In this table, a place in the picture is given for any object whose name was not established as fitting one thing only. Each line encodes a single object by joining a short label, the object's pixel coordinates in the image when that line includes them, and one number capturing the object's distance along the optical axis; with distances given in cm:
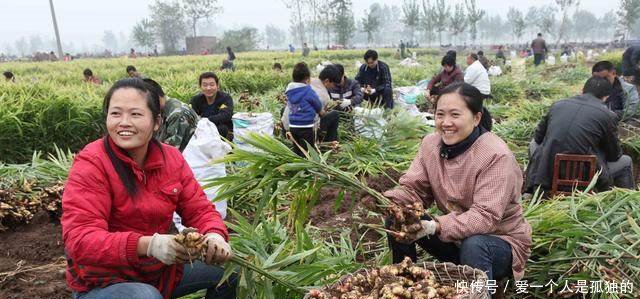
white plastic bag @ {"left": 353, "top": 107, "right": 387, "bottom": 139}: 538
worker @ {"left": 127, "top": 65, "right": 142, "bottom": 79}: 781
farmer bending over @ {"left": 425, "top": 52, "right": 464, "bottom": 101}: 666
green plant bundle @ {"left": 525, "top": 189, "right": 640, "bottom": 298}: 232
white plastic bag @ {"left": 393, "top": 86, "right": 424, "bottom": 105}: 805
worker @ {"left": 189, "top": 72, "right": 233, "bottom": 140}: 493
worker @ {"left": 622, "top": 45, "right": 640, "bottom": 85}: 836
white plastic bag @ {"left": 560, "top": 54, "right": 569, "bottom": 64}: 1725
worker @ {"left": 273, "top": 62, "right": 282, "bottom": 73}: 1004
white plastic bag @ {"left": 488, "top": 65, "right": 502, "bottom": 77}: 1296
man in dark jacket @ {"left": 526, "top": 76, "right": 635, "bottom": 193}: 322
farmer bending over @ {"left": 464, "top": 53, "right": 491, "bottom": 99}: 676
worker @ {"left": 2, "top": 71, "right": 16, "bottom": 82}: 827
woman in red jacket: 153
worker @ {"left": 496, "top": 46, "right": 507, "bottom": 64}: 1853
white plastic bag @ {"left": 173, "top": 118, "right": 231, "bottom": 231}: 356
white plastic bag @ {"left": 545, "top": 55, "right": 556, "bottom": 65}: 1682
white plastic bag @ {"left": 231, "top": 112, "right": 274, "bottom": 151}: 491
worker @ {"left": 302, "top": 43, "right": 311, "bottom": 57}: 2321
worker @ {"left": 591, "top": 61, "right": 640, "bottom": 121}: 488
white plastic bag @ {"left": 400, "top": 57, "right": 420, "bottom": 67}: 1631
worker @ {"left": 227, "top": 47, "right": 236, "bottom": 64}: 1600
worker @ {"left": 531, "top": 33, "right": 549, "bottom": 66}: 1619
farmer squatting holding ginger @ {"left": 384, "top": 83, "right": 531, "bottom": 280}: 195
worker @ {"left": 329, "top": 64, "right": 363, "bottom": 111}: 579
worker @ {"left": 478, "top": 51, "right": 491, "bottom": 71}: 1251
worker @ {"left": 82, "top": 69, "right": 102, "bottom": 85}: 836
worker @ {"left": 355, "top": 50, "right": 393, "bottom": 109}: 636
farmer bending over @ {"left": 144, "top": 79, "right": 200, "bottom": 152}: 379
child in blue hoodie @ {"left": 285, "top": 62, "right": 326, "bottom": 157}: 463
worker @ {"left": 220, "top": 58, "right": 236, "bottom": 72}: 1241
